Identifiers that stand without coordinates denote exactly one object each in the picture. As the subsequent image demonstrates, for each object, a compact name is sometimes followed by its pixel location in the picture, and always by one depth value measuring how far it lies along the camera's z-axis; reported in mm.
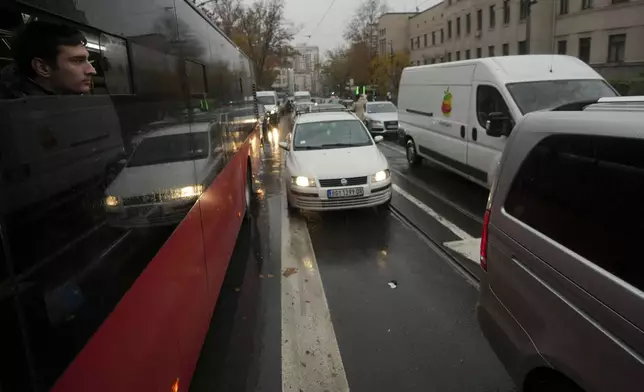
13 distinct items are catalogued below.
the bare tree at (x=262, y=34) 49562
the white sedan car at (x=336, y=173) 7516
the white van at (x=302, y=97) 49906
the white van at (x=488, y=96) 7766
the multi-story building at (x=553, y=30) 29547
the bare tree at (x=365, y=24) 75750
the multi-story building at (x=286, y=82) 94188
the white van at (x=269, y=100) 30867
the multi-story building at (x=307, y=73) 142750
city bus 1313
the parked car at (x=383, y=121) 20812
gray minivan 1839
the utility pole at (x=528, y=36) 21175
